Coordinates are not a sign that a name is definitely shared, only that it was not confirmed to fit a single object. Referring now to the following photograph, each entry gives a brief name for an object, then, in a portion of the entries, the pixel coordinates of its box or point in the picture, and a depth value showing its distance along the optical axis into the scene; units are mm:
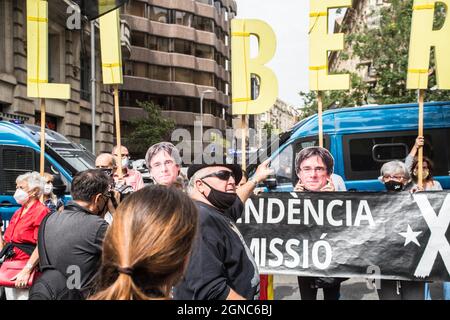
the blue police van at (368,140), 7793
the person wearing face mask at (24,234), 4062
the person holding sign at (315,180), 4395
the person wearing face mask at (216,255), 2234
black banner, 4184
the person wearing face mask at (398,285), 4332
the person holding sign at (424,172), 5398
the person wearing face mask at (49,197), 6048
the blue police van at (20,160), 8164
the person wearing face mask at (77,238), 3020
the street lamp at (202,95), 47812
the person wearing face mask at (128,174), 6111
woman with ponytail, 1520
